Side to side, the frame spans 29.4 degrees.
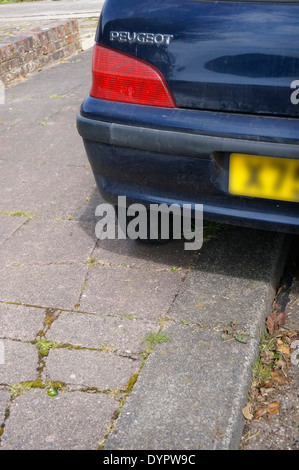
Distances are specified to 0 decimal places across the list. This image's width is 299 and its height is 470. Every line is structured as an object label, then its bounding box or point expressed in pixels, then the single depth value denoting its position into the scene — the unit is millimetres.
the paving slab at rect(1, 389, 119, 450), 1871
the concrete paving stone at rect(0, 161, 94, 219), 3430
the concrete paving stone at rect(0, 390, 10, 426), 1995
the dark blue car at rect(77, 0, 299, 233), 2064
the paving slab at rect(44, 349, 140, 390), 2098
